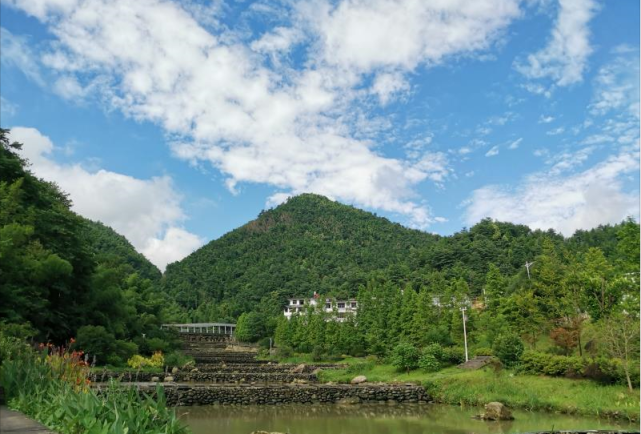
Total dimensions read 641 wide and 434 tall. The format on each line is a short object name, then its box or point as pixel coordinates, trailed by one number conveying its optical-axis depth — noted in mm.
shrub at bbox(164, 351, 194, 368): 30725
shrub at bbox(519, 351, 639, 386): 16562
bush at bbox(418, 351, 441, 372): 25594
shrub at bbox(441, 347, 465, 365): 26766
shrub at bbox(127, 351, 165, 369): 24750
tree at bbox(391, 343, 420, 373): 26748
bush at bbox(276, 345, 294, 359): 44531
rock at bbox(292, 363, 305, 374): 31723
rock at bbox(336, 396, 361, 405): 20938
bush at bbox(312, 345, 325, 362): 39375
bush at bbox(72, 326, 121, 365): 21344
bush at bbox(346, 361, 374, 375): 29188
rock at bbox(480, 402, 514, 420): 15266
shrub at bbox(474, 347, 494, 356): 26295
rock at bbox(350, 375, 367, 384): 25375
